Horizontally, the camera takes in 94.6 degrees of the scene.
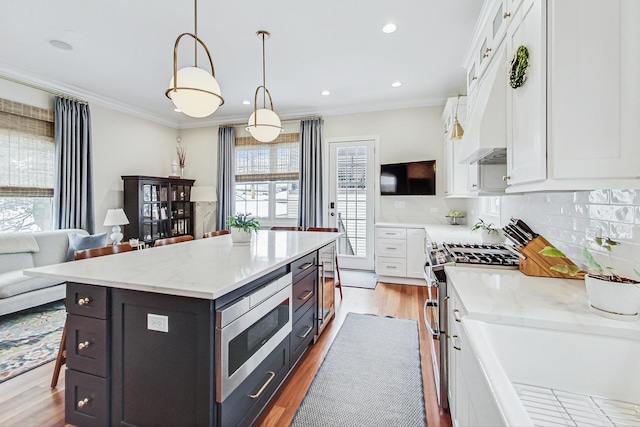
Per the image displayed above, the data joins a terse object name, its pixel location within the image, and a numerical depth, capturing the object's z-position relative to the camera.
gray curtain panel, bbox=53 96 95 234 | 4.10
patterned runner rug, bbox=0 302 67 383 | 2.30
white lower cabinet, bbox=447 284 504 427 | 0.78
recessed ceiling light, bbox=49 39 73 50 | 3.11
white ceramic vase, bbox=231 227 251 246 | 2.60
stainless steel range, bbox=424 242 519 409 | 1.77
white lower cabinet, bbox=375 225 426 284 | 4.32
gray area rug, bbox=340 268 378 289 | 4.39
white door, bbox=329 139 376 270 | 5.18
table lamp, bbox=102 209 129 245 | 4.29
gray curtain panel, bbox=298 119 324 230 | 5.26
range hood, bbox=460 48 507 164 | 1.66
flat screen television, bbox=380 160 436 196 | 4.68
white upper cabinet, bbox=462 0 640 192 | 1.06
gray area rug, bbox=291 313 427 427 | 1.76
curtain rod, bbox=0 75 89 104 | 3.71
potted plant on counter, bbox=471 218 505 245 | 2.60
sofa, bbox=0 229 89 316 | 3.01
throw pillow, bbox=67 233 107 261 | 3.87
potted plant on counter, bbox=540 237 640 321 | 1.02
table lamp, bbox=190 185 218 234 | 5.65
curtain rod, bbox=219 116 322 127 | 5.34
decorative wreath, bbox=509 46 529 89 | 1.35
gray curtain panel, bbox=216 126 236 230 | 5.82
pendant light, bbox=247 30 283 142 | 3.04
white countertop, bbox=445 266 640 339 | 1.01
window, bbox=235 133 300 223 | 5.58
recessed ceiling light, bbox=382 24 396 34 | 2.86
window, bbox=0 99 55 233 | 3.71
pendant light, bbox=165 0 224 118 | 1.99
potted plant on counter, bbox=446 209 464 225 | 4.54
